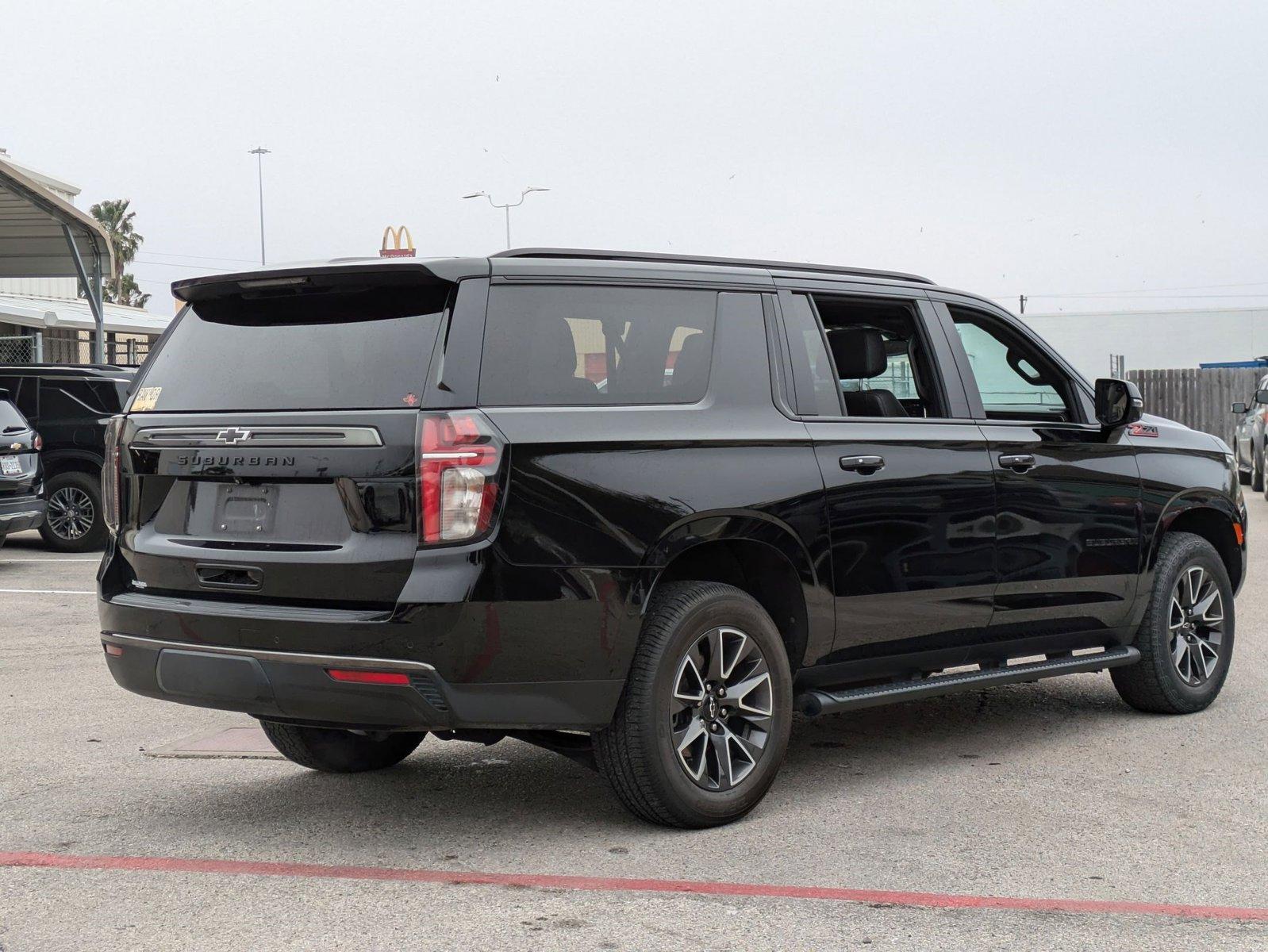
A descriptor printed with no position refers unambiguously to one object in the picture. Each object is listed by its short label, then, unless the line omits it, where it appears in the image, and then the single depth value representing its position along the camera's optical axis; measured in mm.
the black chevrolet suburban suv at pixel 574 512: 4719
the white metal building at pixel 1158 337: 43938
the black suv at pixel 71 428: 16281
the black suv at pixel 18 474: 14133
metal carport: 22984
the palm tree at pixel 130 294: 90625
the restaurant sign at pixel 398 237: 37000
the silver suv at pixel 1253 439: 21250
